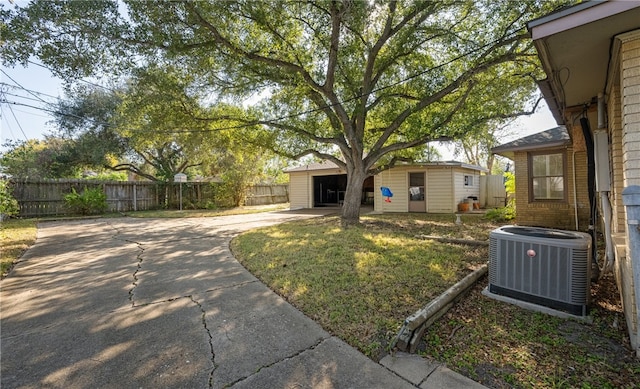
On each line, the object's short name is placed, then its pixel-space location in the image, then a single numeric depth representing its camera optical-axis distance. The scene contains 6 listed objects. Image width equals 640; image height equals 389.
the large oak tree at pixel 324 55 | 6.40
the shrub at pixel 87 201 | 11.45
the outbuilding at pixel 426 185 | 13.27
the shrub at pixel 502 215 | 9.90
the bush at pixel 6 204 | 8.43
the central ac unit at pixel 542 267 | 2.81
